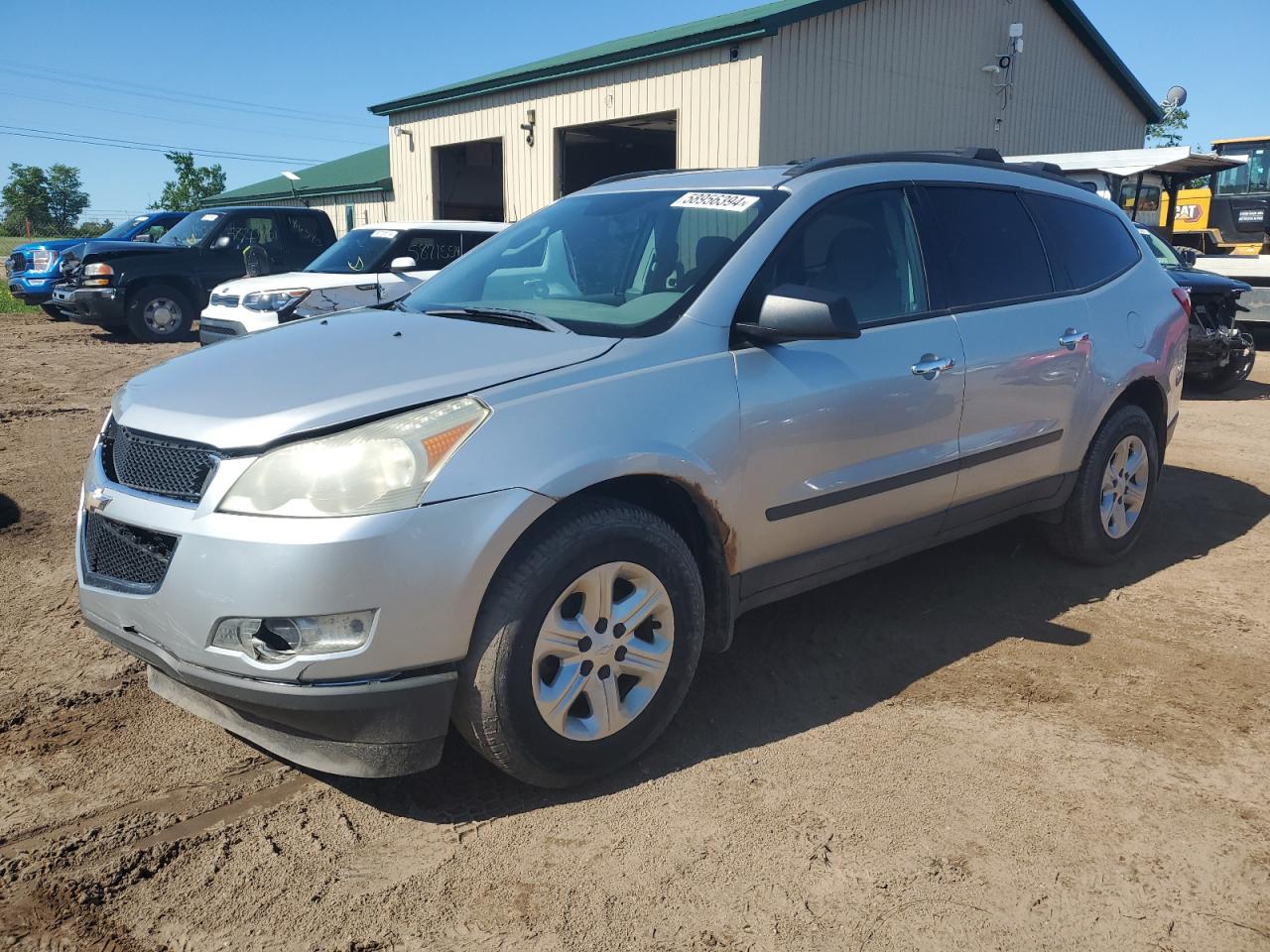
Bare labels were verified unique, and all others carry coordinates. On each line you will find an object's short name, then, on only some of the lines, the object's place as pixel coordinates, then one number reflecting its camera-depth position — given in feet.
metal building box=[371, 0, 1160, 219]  48.11
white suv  32.94
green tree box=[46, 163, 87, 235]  357.61
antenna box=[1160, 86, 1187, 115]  58.85
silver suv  8.46
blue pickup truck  53.01
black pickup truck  46.47
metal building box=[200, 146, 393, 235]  84.94
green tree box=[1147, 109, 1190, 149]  182.91
